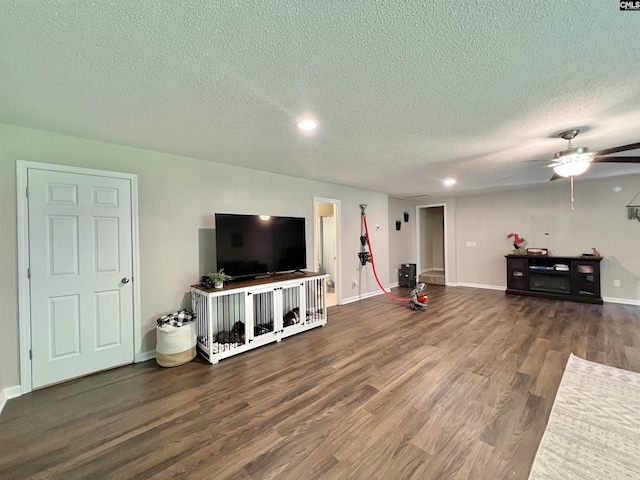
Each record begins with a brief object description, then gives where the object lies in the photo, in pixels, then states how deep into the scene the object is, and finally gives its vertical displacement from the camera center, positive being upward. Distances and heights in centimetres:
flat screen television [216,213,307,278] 329 -7
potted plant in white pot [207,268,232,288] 299 -46
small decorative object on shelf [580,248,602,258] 500 -37
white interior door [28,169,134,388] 241 -33
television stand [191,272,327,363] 303 -99
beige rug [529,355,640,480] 151 -136
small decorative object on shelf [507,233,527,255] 585 -17
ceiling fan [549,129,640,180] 248 +76
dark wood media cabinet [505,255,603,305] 496 -86
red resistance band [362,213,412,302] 565 -47
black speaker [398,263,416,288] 677 -98
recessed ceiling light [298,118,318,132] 223 +103
